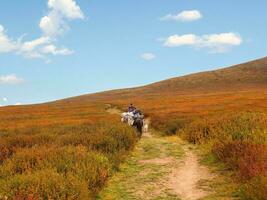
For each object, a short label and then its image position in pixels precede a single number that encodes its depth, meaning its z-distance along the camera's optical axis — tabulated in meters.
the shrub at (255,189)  10.02
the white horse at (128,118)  27.14
